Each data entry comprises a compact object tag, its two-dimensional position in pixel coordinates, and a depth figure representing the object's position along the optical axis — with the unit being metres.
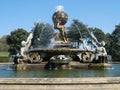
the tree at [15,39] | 44.97
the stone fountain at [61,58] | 13.83
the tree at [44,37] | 32.78
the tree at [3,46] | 77.48
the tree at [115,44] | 45.06
